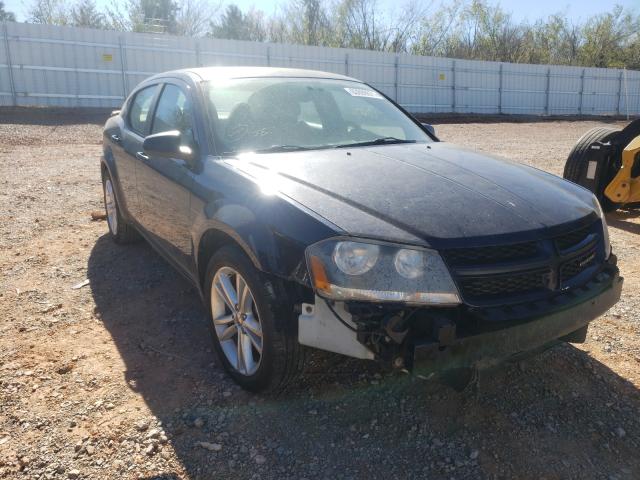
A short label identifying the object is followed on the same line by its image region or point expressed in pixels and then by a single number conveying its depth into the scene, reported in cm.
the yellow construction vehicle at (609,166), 620
